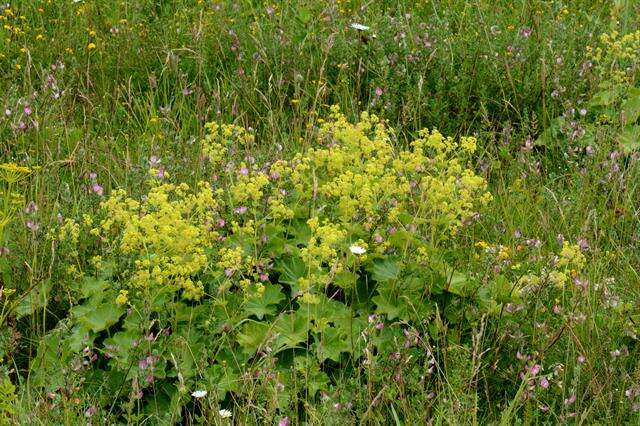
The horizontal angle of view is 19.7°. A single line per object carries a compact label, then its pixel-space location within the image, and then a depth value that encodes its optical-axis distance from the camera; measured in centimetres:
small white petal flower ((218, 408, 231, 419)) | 460
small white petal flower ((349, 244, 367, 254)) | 505
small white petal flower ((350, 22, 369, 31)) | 898
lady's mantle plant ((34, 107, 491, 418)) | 493
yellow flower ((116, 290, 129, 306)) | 477
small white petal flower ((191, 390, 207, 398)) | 472
